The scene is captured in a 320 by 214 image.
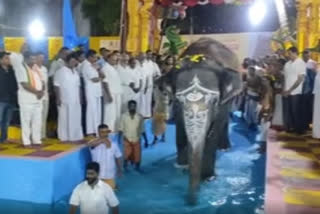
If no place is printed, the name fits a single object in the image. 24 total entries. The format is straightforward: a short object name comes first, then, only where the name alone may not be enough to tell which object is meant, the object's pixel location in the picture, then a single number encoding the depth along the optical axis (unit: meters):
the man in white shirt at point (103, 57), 8.39
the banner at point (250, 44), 16.17
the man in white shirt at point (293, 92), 8.25
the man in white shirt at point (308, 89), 8.52
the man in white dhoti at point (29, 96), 6.80
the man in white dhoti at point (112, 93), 8.36
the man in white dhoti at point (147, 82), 10.85
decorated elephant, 6.14
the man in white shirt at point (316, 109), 7.83
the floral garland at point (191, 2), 13.58
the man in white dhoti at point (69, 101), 7.45
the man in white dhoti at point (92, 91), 7.86
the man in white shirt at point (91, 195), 4.77
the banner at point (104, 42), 16.09
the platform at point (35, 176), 6.29
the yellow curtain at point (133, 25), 13.44
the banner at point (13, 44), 14.64
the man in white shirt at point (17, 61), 6.77
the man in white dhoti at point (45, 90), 7.14
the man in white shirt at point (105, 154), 6.36
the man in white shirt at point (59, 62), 7.88
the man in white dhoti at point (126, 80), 9.57
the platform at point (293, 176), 4.84
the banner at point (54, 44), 15.01
